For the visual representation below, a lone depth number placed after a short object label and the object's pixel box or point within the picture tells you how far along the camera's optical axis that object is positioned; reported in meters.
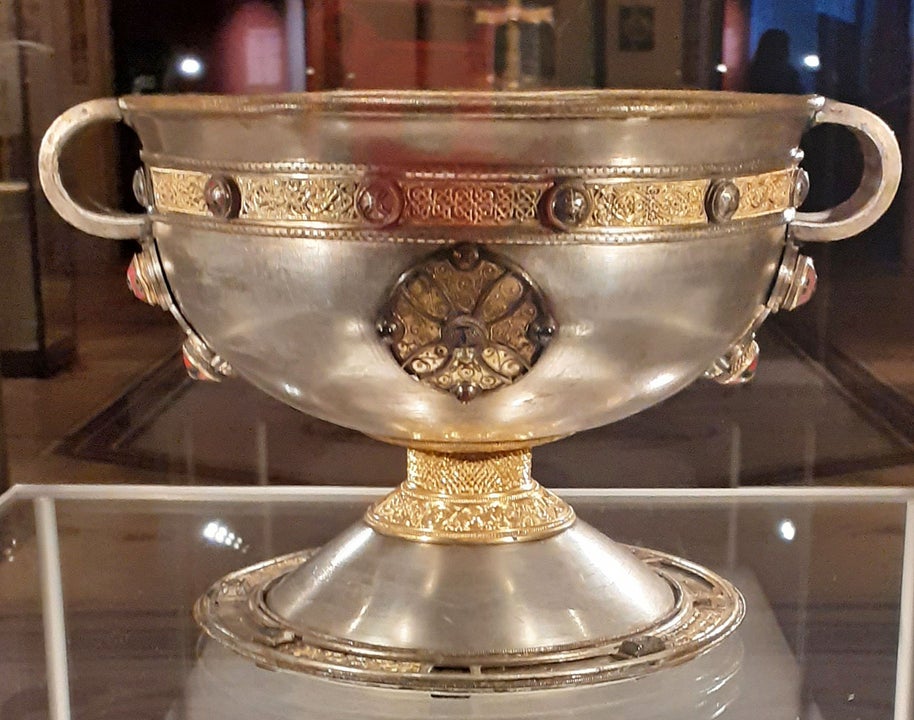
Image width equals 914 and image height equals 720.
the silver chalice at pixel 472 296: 0.71
